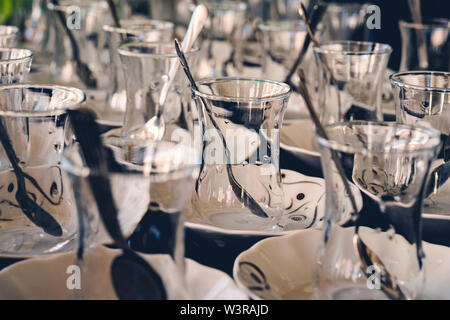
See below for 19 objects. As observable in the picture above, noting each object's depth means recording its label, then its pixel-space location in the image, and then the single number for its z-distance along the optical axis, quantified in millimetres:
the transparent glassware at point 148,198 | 356
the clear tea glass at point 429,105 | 554
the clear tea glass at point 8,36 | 743
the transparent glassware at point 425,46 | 850
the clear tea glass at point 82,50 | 985
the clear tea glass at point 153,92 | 644
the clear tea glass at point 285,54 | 886
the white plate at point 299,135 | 771
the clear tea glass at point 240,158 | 519
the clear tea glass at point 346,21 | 1112
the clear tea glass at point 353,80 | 687
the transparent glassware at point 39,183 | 494
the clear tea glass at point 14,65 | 578
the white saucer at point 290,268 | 435
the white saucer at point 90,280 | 382
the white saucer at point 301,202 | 566
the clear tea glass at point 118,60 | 829
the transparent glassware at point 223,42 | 1045
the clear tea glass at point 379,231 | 405
